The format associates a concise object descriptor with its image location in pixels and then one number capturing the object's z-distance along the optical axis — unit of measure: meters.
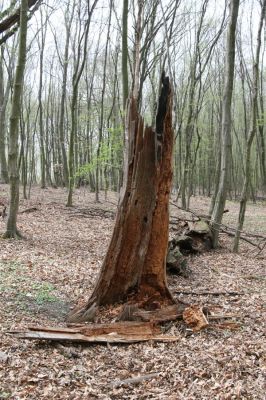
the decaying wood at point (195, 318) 4.89
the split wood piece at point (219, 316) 5.16
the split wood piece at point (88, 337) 4.42
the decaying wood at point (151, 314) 5.12
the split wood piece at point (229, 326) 4.94
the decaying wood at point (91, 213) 15.10
